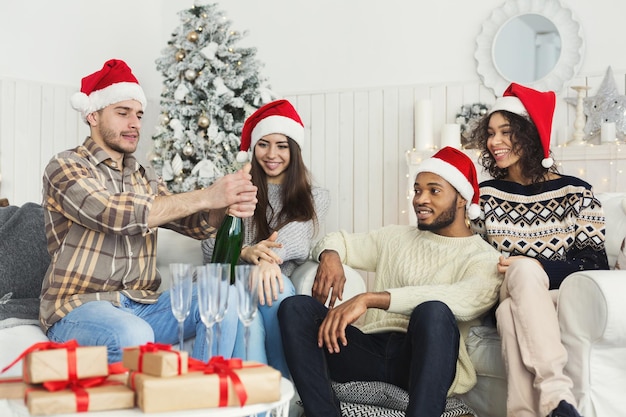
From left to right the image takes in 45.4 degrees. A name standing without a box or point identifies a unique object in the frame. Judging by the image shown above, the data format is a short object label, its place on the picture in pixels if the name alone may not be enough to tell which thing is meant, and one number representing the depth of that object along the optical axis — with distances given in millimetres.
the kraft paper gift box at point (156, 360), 1338
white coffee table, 1294
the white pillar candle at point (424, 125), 4371
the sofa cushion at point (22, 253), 2656
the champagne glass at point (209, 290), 1533
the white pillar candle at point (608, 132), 3902
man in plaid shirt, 2008
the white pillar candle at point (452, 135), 4219
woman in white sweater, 2771
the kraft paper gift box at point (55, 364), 1312
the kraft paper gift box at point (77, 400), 1255
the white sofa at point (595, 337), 2078
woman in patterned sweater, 2113
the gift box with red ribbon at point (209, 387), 1295
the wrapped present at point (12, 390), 1373
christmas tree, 4277
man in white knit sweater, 2107
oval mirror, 4191
